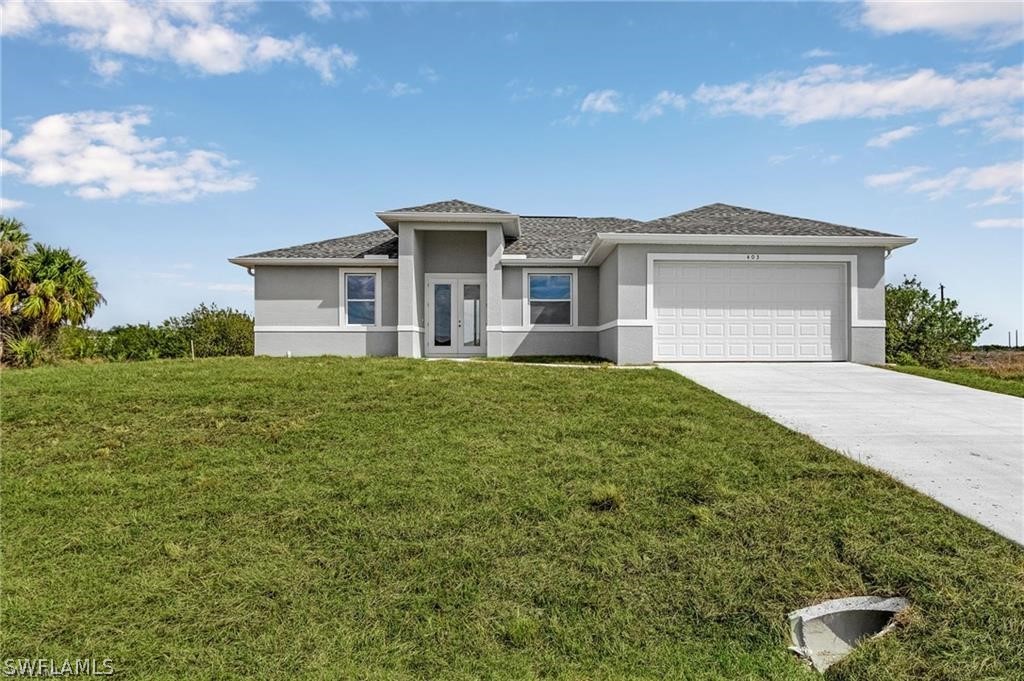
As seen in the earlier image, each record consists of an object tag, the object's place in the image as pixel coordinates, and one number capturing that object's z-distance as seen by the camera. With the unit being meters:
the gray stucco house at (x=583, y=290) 13.86
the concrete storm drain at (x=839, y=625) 3.62
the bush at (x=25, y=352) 15.22
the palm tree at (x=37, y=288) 15.80
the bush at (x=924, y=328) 20.86
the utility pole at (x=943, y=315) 20.89
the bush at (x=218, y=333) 20.03
